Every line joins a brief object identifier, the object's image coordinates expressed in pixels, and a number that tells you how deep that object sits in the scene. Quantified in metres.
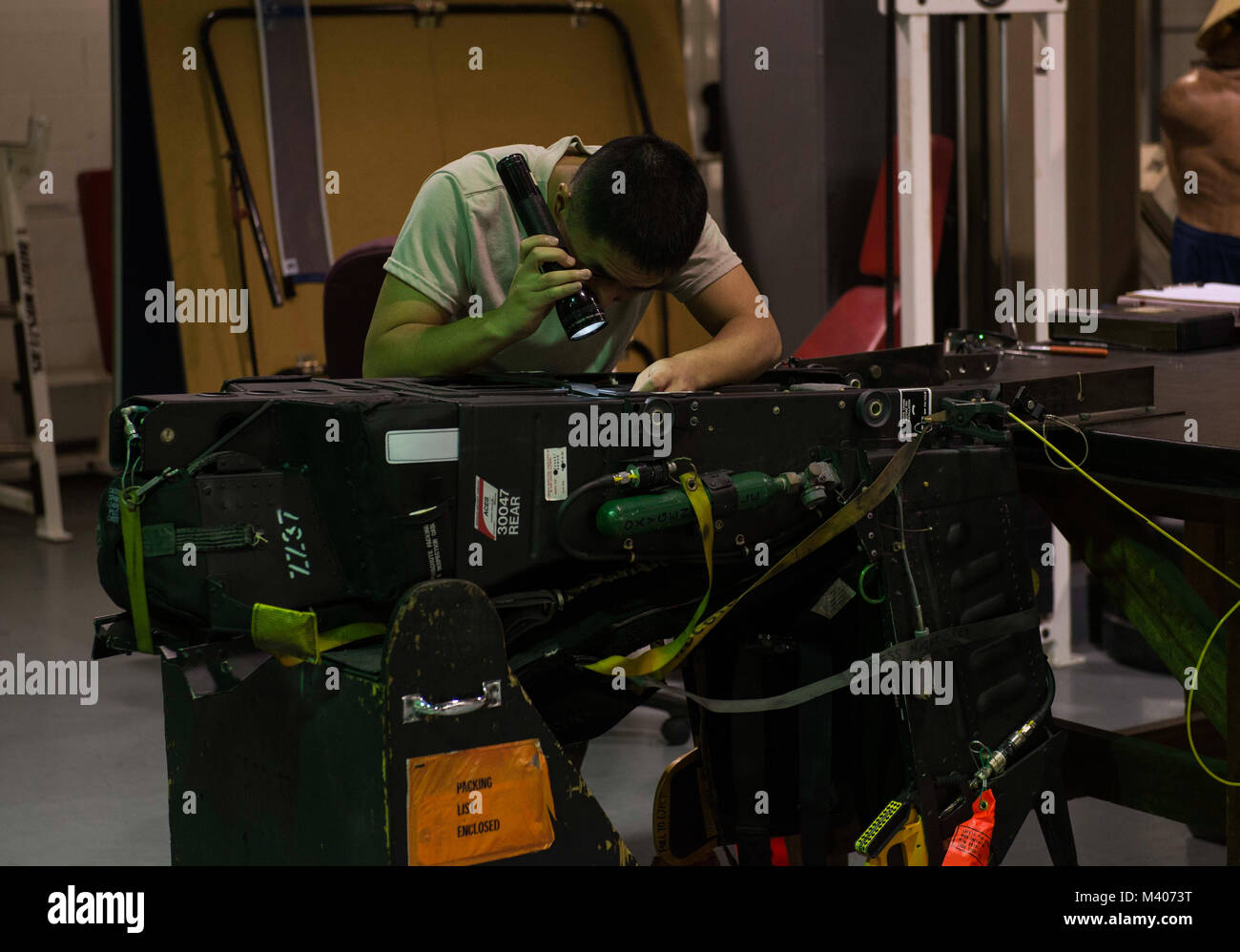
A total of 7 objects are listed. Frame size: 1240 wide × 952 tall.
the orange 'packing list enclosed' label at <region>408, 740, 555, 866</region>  6.25
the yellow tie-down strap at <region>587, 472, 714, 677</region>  6.54
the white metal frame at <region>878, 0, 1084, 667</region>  8.38
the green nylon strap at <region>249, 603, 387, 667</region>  6.29
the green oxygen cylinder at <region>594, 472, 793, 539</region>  6.37
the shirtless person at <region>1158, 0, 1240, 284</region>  9.86
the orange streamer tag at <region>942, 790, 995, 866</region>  6.59
